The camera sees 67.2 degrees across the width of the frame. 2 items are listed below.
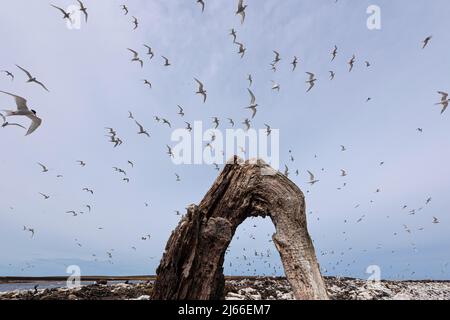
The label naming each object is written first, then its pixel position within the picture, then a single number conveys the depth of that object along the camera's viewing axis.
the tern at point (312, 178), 16.09
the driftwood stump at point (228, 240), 6.27
